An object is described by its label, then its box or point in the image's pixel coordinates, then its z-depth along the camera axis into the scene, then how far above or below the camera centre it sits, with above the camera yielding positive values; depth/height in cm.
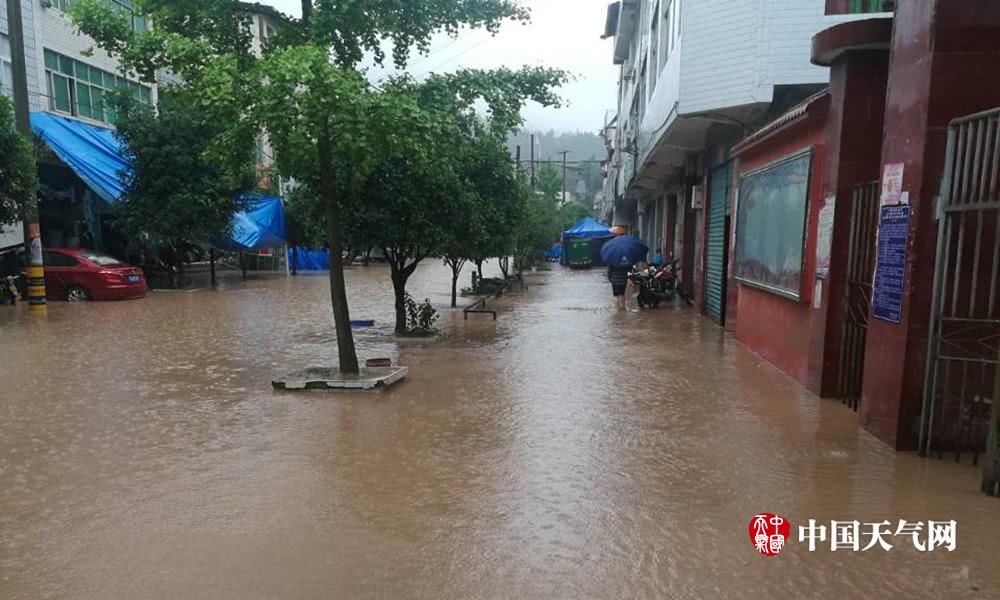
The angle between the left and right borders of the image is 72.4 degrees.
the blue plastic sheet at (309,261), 3519 -175
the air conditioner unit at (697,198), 1656 +77
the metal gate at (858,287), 679 -57
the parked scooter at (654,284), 1762 -142
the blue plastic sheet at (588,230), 3884 -7
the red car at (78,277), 1789 -134
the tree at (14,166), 1383 +121
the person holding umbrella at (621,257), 1891 -77
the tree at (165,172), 2044 +162
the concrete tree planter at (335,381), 806 -184
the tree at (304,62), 675 +177
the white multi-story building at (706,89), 1074 +244
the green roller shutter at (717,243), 1404 -29
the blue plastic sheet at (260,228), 2688 -5
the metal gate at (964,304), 504 -57
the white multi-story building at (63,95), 2069 +425
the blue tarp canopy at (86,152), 1988 +221
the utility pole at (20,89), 1521 +303
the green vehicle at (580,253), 3938 -140
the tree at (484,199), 1176 +54
